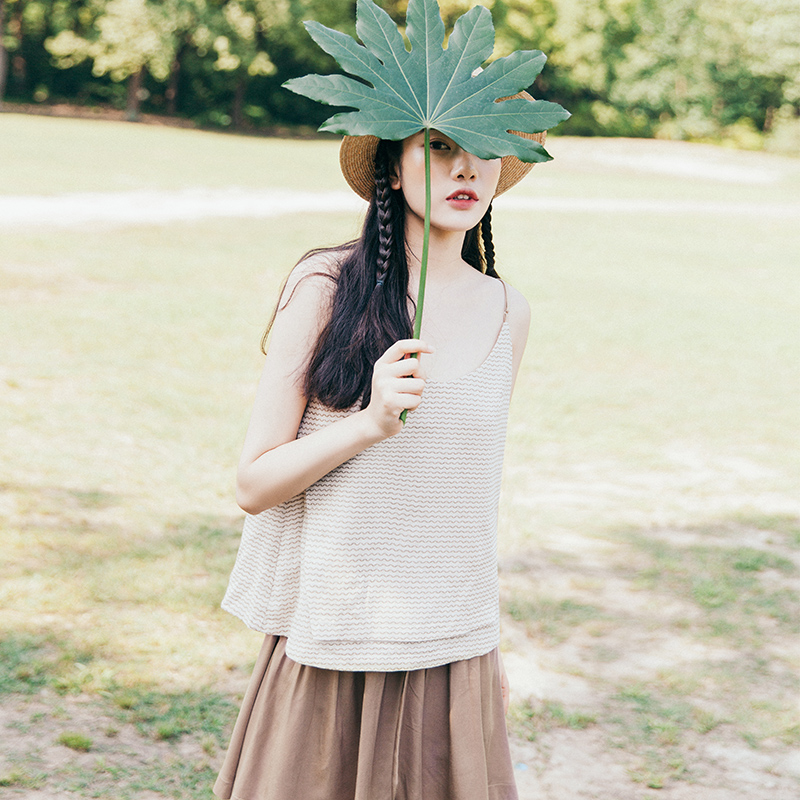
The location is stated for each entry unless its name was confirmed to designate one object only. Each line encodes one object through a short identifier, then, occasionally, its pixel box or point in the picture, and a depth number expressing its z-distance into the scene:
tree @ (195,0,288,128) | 31.57
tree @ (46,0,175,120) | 30.36
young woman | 1.50
